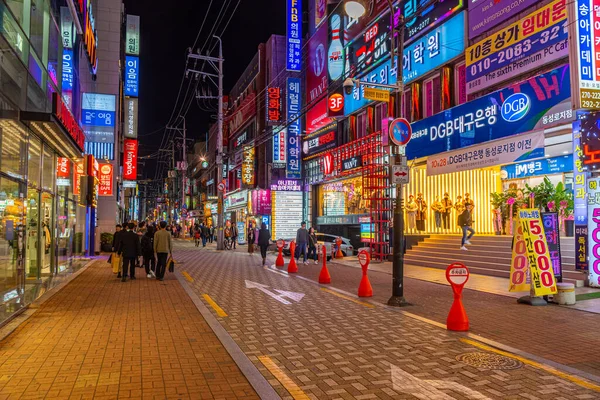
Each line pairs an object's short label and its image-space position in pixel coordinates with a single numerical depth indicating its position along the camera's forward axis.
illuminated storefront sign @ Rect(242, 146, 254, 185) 40.91
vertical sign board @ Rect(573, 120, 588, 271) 12.42
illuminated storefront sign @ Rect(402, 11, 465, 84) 19.58
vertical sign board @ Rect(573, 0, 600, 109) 11.32
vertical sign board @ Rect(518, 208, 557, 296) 9.95
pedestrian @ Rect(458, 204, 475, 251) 17.27
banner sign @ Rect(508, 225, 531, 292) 10.24
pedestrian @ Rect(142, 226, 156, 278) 15.82
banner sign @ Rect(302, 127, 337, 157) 31.06
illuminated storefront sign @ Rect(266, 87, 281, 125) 35.12
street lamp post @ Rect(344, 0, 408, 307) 10.25
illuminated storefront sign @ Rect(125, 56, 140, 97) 41.16
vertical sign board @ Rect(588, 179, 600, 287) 11.92
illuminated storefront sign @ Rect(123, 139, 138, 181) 40.41
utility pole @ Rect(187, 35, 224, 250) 31.82
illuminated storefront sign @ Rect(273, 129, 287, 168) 34.81
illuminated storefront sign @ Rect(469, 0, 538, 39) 16.55
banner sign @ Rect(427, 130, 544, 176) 15.68
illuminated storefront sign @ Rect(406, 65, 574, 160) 14.65
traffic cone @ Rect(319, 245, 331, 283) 13.93
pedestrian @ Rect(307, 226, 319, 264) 21.07
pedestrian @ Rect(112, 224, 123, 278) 14.48
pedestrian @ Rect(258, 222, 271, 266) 20.22
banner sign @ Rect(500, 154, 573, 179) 17.05
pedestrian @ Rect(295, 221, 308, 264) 19.78
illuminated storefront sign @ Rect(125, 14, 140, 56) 41.62
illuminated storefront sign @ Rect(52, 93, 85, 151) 10.96
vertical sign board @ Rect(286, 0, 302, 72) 32.78
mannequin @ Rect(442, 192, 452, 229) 21.58
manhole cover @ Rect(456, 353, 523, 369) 5.87
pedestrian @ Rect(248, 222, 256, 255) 26.38
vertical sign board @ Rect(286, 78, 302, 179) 35.00
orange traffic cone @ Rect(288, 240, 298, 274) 17.12
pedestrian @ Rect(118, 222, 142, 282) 14.28
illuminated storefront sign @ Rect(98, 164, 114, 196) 28.64
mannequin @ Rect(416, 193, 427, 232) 23.17
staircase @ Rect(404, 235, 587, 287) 13.63
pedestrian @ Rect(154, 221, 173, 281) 14.44
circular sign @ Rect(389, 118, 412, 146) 10.45
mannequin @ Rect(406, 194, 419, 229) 23.41
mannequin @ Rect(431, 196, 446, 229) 21.84
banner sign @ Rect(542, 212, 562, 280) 10.63
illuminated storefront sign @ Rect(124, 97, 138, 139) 41.09
